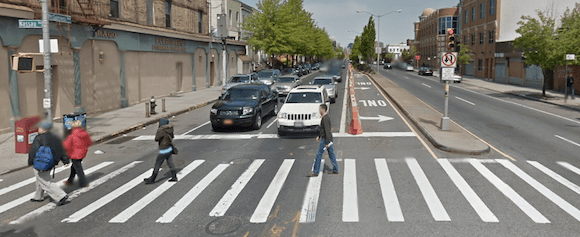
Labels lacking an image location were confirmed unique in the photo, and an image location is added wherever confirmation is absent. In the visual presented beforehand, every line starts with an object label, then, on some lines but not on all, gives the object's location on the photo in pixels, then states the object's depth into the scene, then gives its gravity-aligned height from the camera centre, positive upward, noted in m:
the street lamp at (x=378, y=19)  64.38 +9.24
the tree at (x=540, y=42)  28.41 +2.58
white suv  15.06 -1.39
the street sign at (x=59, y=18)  14.97 +2.16
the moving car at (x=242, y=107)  16.44 -1.16
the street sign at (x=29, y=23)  13.19 +1.69
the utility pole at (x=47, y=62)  13.50 +0.48
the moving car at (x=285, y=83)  30.97 -0.35
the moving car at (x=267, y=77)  36.69 +0.12
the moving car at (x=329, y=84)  26.70 -0.36
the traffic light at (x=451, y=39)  16.00 +1.52
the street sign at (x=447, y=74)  16.09 +0.20
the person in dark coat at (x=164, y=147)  9.90 -1.63
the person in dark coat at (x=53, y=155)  8.31 -1.55
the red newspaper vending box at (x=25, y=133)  12.70 -1.69
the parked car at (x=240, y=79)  31.98 -0.06
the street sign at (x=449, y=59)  16.03 +0.77
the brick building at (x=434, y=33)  83.56 +10.02
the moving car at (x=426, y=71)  65.20 +1.25
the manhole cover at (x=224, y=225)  6.95 -2.51
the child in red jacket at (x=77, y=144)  9.32 -1.49
